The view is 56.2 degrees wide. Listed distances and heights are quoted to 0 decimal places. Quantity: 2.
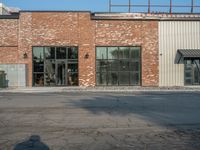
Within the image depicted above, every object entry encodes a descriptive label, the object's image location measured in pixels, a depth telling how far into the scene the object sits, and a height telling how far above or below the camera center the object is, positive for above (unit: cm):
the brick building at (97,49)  1616 +220
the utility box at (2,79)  1559 -40
